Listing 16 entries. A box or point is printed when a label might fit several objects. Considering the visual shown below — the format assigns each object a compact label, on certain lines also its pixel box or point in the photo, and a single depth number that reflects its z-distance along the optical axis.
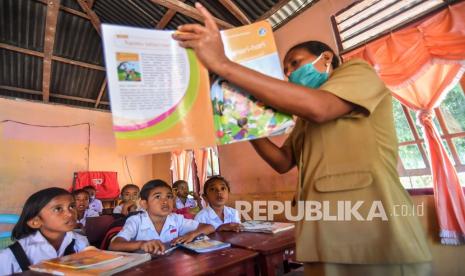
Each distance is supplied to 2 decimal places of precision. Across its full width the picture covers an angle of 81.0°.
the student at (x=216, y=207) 2.69
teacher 0.61
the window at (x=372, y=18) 2.43
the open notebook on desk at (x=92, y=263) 1.08
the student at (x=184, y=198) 4.69
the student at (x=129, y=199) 4.03
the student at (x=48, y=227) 1.58
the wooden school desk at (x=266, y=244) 1.43
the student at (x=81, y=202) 4.23
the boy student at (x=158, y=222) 1.94
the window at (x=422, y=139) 2.50
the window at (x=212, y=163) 5.61
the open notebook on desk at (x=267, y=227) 1.91
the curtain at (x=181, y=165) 6.37
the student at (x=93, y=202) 5.20
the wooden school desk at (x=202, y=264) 1.16
